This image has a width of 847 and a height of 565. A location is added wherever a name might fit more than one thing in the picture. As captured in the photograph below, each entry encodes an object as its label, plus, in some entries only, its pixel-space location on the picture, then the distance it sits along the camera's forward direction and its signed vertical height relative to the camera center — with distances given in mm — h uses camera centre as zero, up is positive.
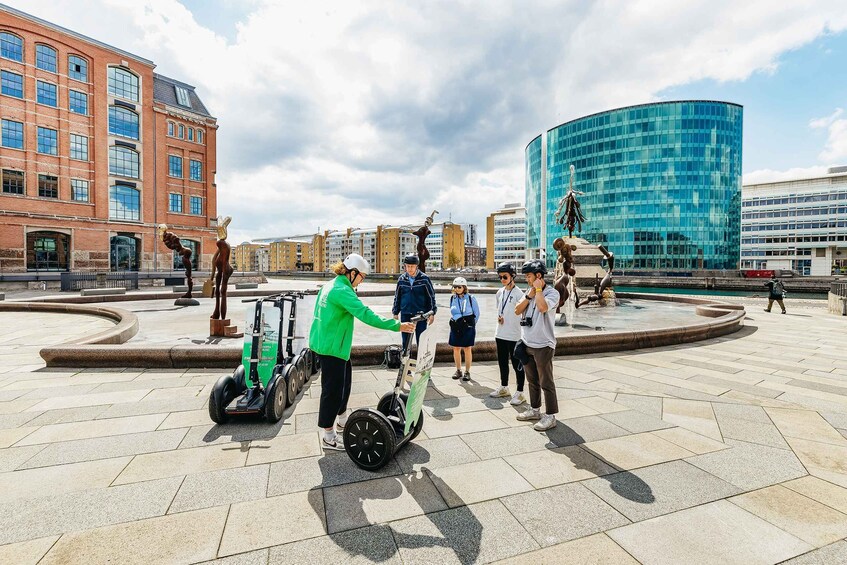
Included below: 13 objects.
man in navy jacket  6125 -390
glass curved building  73312 +17472
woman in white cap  6281 -846
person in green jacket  3531 -569
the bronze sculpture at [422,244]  12548 +909
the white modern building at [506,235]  123250 +12315
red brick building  29875 +10189
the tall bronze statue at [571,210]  19156 +3240
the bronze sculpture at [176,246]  15547 +1027
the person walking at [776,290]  17031 -821
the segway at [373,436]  3379 -1535
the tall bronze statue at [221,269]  9500 +19
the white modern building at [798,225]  76062 +10416
